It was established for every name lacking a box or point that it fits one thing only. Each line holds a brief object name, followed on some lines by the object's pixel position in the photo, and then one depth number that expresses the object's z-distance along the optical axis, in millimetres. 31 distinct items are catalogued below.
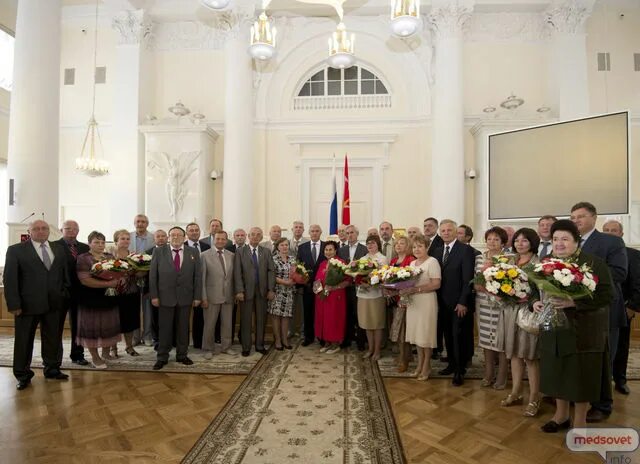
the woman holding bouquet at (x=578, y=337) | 2746
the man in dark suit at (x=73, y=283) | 4547
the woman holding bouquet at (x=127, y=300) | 4895
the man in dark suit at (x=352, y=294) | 5348
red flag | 8430
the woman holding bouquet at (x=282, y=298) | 5273
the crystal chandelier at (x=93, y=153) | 9047
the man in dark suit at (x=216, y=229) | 5781
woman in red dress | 5191
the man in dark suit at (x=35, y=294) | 3959
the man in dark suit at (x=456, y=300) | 4094
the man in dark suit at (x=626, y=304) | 3734
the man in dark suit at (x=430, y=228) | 5348
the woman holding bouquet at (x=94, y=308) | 4508
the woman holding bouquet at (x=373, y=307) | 4777
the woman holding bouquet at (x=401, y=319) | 4492
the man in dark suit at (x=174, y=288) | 4594
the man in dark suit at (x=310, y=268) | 5535
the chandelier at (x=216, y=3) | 4854
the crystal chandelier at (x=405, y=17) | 5379
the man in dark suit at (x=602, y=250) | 3229
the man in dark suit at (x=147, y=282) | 4918
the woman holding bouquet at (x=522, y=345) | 3367
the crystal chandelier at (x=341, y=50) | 6664
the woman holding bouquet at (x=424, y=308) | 4180
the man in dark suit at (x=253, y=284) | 5027
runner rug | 2693
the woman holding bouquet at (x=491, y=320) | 3697
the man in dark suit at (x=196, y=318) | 5431
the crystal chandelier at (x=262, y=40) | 6039
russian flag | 8312
